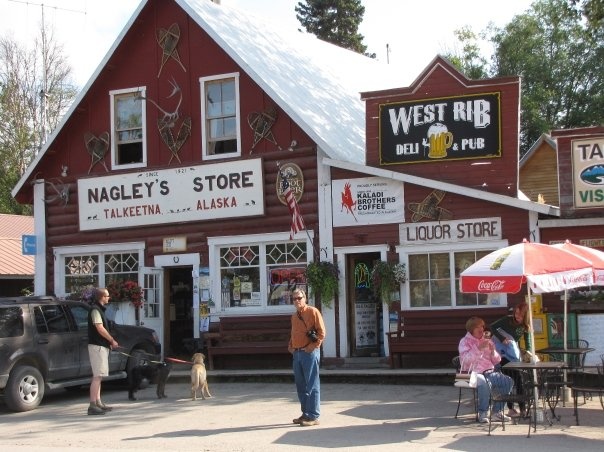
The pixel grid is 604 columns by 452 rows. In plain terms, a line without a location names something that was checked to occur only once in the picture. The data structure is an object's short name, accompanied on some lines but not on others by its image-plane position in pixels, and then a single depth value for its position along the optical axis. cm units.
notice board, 1457
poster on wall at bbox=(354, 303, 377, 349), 1825
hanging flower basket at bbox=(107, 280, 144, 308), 1916
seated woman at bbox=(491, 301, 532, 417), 1158
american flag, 1764
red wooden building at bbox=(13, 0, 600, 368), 1691
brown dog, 1407
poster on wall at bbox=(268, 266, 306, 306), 1841
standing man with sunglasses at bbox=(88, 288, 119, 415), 1293
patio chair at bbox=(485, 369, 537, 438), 1052
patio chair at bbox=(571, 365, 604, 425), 1085
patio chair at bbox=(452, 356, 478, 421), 1106
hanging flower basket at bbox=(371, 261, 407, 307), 1706
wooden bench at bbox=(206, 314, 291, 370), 1819
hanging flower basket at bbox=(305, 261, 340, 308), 1753
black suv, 1364
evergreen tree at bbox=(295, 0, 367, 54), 4959
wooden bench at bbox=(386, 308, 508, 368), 1656
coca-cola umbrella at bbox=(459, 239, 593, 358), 1051
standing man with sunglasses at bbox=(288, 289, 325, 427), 1123
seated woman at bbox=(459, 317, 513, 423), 1098
